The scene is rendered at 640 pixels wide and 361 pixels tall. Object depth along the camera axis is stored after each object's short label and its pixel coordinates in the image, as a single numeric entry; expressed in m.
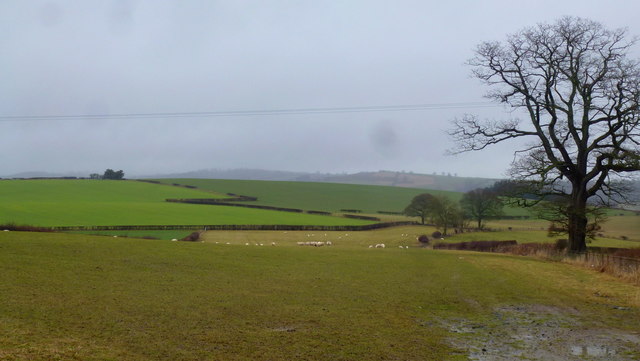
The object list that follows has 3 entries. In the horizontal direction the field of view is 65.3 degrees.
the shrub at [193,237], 52.60
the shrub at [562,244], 35.83
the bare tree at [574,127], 31.12
